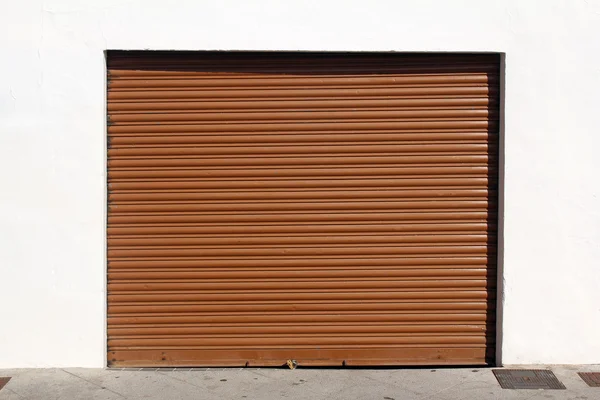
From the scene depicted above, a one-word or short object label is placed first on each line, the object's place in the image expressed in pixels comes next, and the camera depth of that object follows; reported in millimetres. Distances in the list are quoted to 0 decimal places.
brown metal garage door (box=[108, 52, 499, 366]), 8008
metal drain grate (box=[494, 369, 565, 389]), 7449
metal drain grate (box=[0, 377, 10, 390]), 7472
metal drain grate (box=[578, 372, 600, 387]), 7492
